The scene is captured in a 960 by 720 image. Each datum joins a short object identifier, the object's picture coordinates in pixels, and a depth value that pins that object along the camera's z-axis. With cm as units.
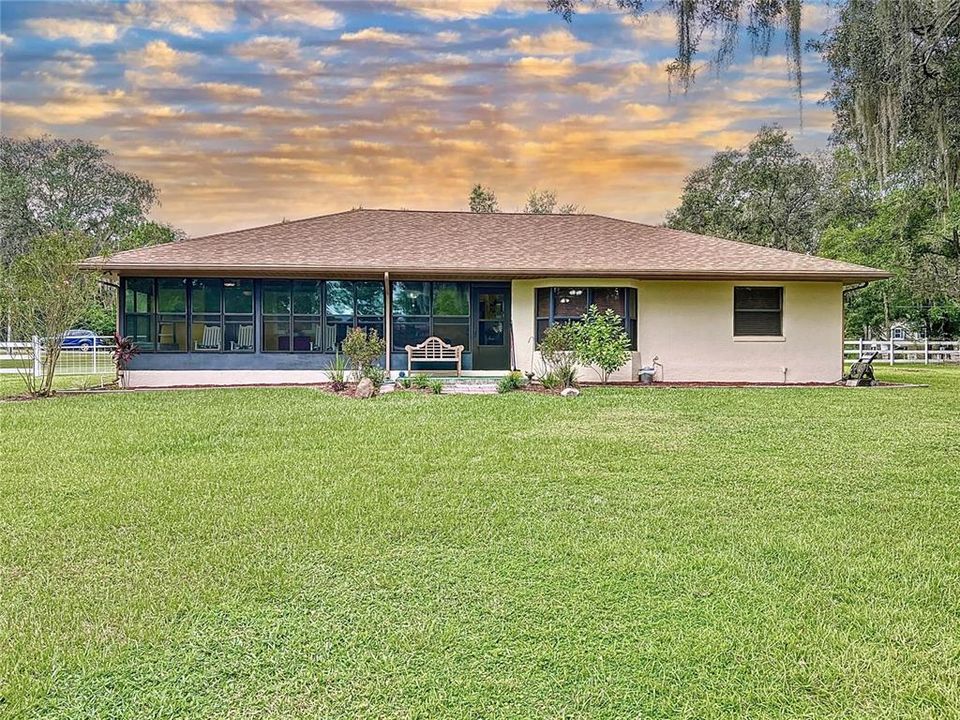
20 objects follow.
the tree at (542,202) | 3803
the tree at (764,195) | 2958
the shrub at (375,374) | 1126
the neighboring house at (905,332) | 2691
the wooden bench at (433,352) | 1355
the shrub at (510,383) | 1141
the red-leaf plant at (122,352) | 1259
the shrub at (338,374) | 1155
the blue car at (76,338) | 2148
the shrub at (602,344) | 1211
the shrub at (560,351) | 1182
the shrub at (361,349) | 1168
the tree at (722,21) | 572
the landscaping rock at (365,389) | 1055
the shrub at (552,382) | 1156
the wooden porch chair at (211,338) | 1334
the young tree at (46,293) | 1067
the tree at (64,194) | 3512
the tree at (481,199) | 3434
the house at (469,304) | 1293
